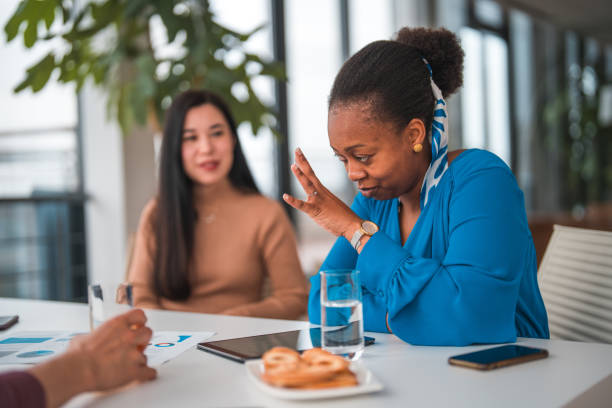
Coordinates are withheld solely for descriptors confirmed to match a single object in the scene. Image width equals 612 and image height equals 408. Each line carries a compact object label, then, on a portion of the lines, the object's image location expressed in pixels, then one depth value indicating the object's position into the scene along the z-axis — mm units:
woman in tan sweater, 2064
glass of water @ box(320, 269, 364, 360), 952
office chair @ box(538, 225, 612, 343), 1384
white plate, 761
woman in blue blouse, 1074
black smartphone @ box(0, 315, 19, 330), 1380
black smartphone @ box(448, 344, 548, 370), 900
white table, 775
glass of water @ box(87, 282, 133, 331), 988
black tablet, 1001
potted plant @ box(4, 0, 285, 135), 2391
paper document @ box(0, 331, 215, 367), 1049
